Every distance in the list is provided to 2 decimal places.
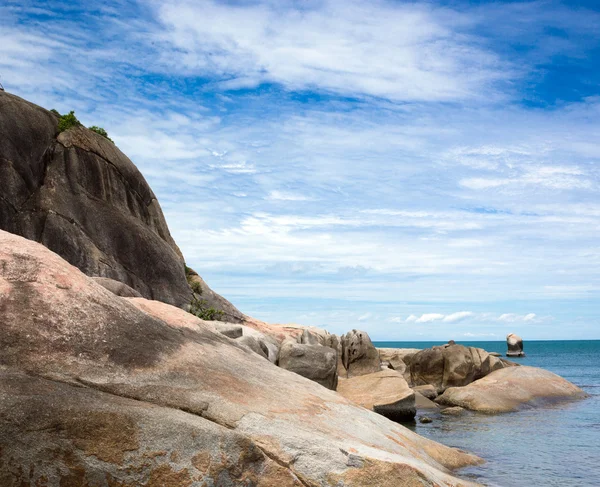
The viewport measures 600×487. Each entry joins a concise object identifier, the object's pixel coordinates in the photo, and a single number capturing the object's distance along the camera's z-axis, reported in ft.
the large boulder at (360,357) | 122.01
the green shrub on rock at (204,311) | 121.57
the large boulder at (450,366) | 134.72
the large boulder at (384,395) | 91.97
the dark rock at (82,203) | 100.53
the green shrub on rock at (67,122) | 113.50
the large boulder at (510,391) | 110.52
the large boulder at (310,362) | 83.87
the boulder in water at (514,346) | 379.35
